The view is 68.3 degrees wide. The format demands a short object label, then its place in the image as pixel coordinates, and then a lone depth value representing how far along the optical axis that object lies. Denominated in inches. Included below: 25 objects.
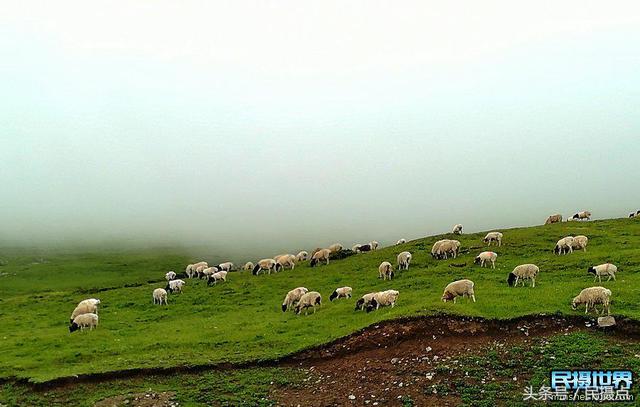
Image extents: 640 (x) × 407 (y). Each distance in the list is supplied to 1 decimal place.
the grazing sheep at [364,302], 1093.1
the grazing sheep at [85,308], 1385.3
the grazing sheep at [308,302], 1186.0
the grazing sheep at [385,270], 1469.0
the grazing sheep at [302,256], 2184.8
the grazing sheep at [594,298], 790.5
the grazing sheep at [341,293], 1283.2
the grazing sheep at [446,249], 1606.8
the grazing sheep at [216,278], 1790.4
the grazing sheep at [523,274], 1096.2
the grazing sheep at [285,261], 1932.8
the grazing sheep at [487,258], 1384.1
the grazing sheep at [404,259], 1552.7
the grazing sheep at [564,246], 1444.4
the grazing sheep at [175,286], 1702.8
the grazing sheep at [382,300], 1077.1
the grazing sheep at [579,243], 1450.7
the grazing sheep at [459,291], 972.6
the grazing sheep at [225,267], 2257.6
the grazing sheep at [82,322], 1243.2
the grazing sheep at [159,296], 1550.2
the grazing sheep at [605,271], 1065.9
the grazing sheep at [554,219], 2202.3
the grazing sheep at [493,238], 1685.5
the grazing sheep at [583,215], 2207.2
